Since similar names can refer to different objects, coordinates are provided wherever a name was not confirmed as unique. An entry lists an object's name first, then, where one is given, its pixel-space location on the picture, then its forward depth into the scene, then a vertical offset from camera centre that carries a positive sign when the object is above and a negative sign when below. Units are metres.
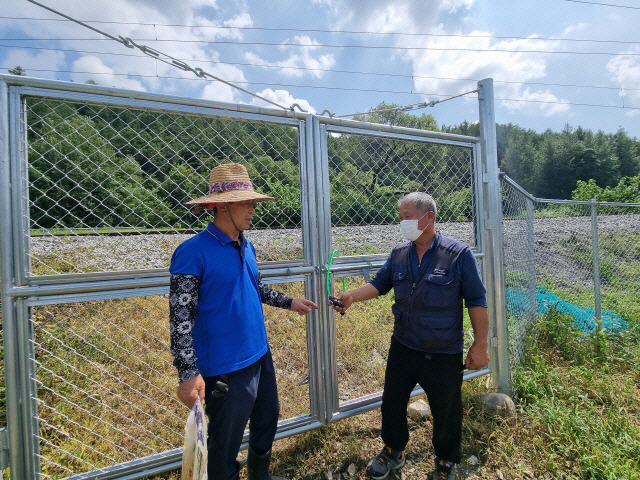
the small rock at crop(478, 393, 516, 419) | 2.90 -1.44
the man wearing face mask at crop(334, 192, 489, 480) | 2.18 -0.60
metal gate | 1.64 +0.15
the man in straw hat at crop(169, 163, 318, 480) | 1.57 -0.36
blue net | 4.17 -1.13
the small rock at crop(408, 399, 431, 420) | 2.95 -1.49
